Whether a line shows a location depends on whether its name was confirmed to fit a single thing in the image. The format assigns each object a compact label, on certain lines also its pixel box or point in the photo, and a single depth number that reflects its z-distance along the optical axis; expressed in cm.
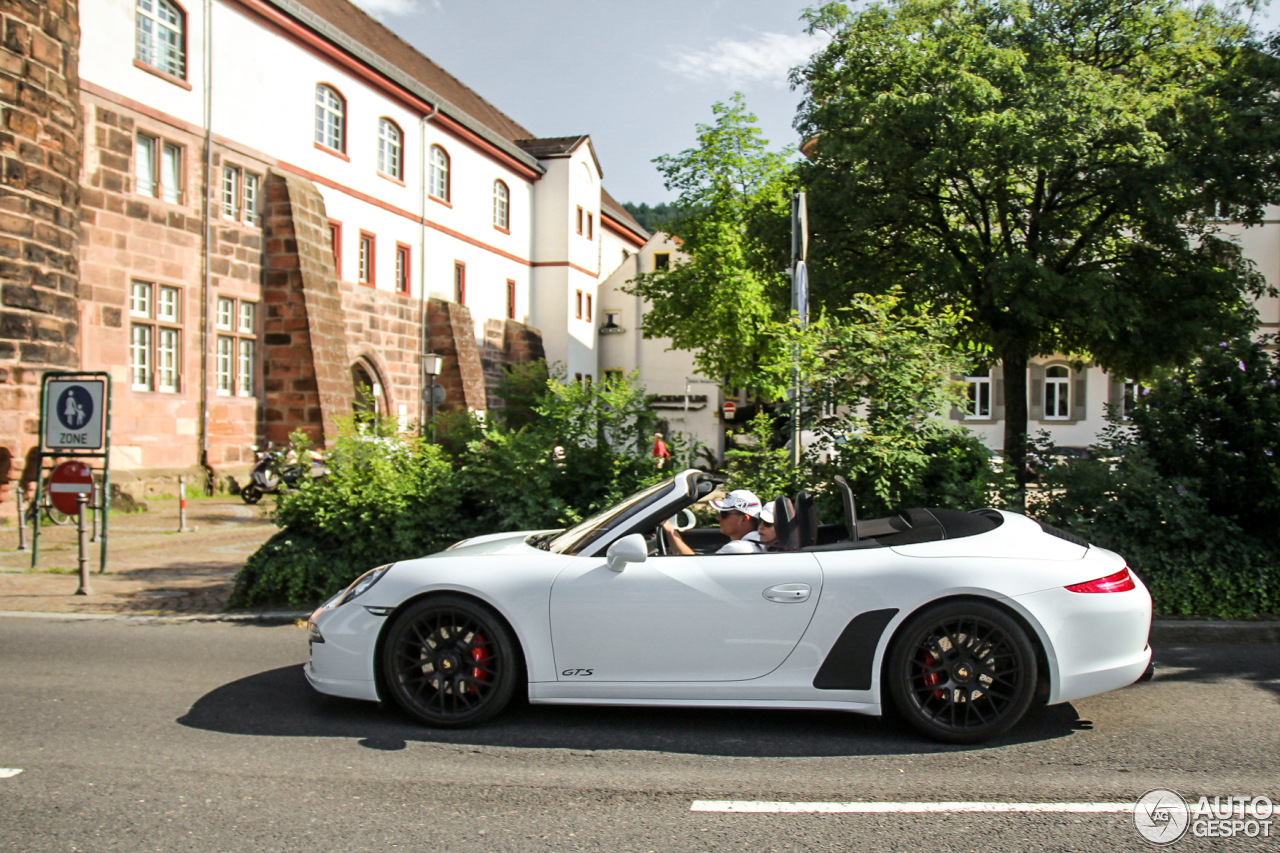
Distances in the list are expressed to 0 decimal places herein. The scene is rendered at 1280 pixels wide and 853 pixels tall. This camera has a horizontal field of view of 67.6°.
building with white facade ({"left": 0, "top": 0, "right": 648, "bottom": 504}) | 1811
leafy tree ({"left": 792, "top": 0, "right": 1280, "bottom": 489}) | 1742
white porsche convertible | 459
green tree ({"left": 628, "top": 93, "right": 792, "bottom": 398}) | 3114
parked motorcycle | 1969
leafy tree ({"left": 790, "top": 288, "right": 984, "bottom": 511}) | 772
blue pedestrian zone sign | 987
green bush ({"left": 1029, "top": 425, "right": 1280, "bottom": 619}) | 748
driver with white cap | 543
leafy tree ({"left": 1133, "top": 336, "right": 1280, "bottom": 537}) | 793
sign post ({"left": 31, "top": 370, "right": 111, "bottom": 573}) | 988
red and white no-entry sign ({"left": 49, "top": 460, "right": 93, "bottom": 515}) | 1001
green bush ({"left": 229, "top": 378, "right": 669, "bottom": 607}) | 840
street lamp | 2909
